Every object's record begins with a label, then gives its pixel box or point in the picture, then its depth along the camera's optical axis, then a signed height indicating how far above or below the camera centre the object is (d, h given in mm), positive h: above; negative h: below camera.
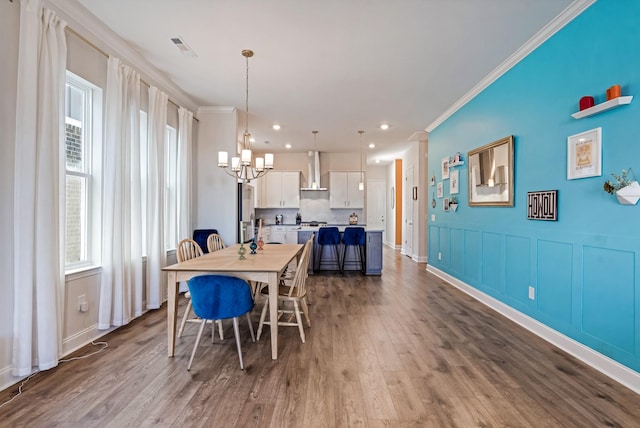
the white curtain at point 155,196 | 3705 +184
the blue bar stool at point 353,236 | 5777 -446
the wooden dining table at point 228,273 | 2484 -518
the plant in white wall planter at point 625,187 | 2072 +193
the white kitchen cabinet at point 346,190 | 8203 +598
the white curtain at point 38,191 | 2148 +139
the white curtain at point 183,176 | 4516 +527
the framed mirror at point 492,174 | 3574 +506
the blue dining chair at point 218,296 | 2314 -652
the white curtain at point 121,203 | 3016 +84
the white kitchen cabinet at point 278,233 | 7246 -500
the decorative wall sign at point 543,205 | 2846 +86
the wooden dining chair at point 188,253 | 2911 -444
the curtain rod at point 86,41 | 2666 +1565
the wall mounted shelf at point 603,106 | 2154 +801
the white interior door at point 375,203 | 10531 +329
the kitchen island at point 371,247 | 5852 -660
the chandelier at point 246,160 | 3248 +577
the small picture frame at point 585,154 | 2395 +490
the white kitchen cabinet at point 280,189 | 8219 +614
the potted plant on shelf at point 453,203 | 4992 +168
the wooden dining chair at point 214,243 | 3842 -429
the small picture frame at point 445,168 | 5343 +788
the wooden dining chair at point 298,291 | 2887 -807
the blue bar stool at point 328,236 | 5820 -451
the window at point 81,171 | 2820 +374
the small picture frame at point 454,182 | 4961 +509
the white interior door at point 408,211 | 7957 +51
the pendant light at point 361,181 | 7788 +825
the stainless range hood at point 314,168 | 8148 +1182
